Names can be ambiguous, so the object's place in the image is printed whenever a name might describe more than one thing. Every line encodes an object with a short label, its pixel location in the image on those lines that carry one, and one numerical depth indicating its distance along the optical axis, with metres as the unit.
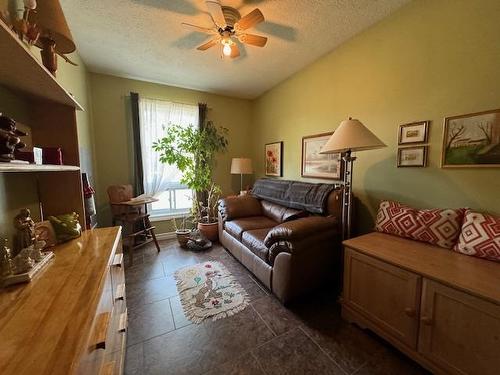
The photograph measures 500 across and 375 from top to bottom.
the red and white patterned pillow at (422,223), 1.59
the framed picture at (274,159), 3.67
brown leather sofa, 1.91
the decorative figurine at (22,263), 0.91
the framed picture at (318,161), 2.65
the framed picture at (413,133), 1.86
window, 3.56
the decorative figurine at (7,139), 0.79
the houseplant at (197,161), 3.47
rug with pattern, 1.93
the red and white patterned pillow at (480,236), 1.37
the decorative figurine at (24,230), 1.07
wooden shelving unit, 1.23
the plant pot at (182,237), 3.43
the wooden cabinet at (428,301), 1.09
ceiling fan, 1.73
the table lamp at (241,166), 3.85
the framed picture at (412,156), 1.87
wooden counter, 0.54
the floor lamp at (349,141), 1.69
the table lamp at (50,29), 1.14
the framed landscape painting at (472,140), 1.51
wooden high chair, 2.96
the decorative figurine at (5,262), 0.88
